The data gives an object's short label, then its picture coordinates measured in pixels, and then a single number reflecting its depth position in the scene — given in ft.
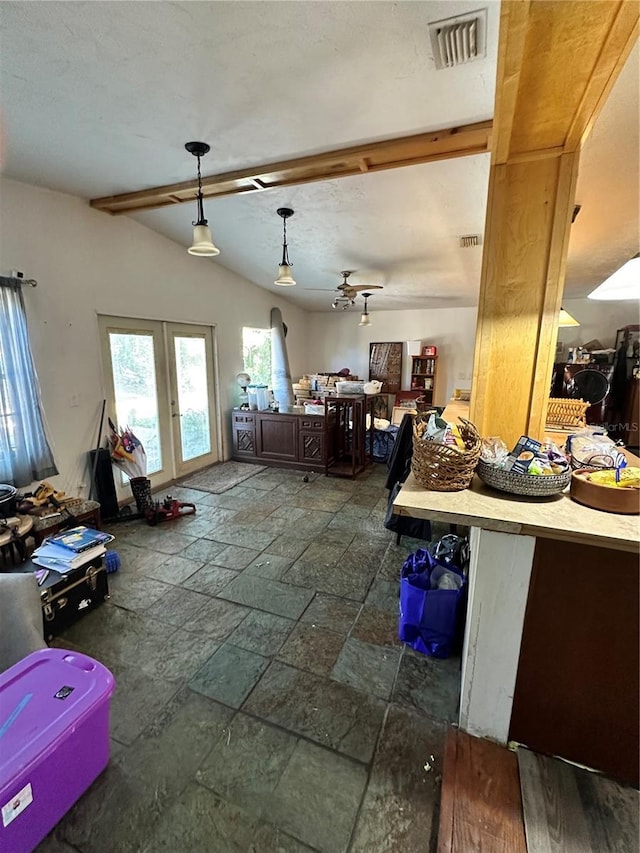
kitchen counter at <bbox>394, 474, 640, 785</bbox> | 3.95
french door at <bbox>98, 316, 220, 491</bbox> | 12.71
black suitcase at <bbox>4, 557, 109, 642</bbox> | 6.79
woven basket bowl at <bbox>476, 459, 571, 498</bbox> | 3.94
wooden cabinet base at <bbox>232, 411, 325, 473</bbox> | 16.30
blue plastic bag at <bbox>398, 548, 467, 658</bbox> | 6.24
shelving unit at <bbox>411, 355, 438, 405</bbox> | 25.02
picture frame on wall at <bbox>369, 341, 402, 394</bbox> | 25.79
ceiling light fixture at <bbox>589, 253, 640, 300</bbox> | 5.52
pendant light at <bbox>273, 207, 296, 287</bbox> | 11.57
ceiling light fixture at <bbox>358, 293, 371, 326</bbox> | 20.79
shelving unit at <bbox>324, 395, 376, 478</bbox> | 16.02
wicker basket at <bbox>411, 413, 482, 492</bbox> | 4.13
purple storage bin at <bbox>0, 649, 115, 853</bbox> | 3.60
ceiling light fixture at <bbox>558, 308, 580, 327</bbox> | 11.25
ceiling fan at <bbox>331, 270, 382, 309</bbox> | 15.69
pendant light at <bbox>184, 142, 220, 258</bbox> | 8.28
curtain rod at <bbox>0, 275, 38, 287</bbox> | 9.15
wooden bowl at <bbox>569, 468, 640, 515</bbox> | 3.64
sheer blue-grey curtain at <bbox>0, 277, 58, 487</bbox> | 9.14
